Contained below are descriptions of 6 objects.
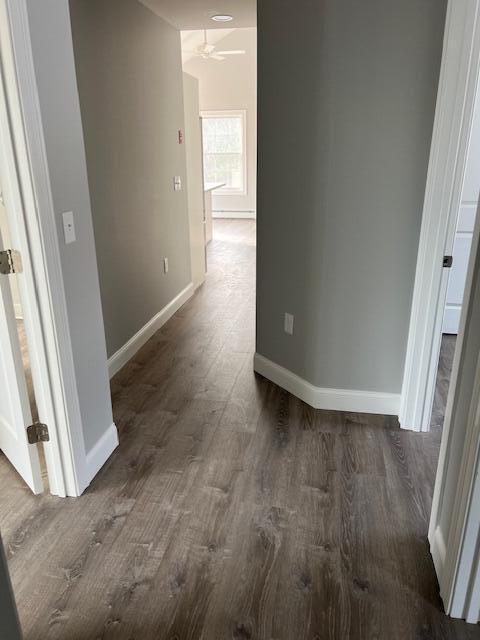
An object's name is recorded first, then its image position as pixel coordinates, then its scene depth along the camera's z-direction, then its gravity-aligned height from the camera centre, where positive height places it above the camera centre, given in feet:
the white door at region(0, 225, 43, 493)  6.14 -3.23
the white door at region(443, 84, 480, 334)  11.69 -1.98
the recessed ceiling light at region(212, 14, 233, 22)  12.75 +3.22
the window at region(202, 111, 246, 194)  32.40 -0.08
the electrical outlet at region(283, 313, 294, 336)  9.57 -3.25
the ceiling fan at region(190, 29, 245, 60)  22.11 +4.18
